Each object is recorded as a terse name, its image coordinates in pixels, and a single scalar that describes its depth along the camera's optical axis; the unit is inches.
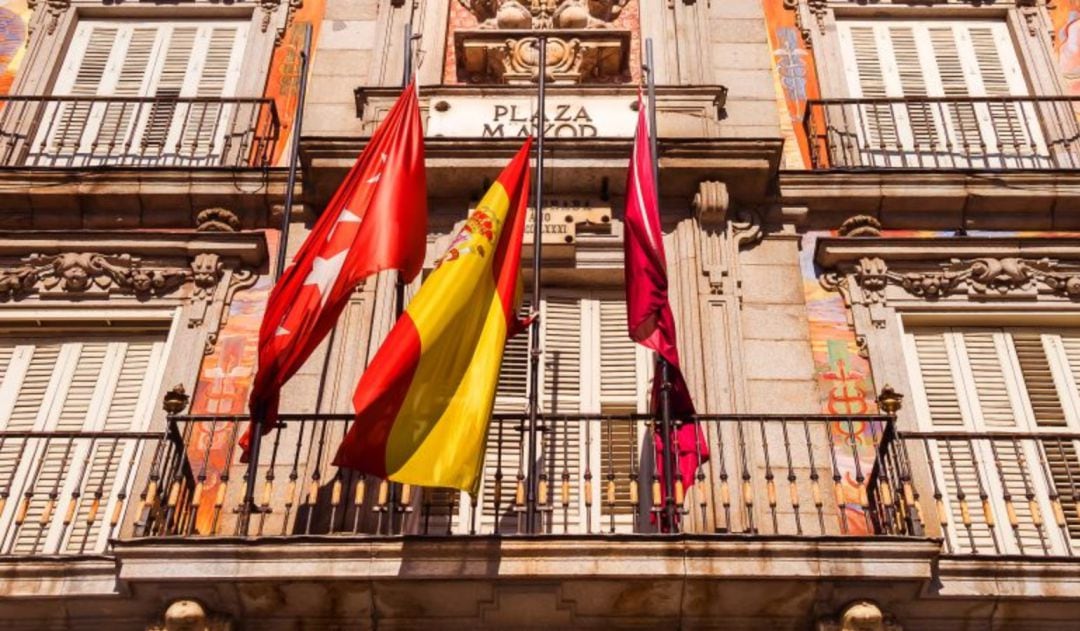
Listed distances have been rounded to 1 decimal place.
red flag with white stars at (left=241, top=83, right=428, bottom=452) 325.1
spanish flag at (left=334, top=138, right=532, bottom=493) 302.2
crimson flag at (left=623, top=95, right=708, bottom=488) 326.0
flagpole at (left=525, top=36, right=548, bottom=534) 304.7
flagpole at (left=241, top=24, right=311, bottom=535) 316.8
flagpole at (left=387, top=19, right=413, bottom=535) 311.7
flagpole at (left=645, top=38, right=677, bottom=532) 304.7
